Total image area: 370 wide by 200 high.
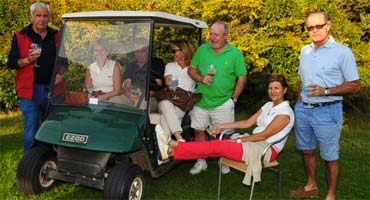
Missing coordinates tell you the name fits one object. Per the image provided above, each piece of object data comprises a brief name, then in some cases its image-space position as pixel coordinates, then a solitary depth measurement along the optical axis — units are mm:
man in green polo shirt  5016
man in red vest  4938
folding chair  4180
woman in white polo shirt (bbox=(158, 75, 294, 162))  4242
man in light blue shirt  3949
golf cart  3980
